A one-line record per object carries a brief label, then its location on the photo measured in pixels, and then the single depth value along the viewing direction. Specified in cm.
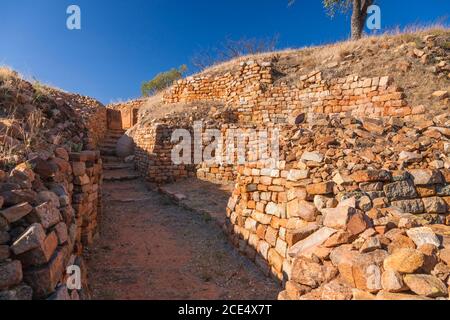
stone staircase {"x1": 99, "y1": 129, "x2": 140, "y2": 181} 1072
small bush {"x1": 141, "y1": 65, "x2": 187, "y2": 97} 2517
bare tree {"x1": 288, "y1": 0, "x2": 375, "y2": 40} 1396
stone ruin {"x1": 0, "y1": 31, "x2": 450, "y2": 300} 231
